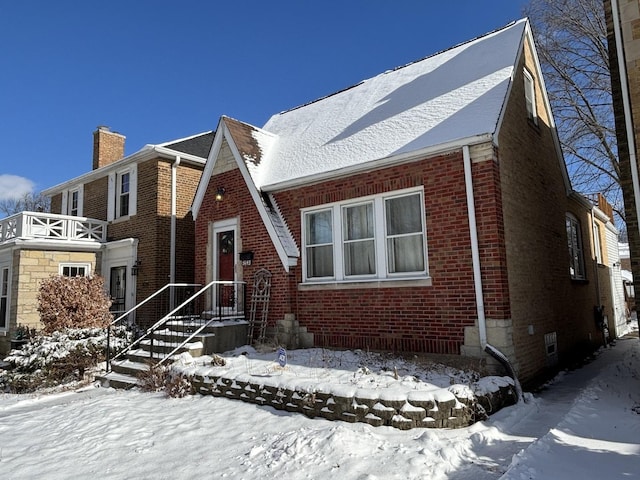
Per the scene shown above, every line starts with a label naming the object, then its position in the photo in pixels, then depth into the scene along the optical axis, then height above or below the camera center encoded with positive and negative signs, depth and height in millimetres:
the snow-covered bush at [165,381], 8062 -1713
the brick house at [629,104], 5961 +2597
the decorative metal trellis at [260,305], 10672 -369
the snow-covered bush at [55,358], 9953 -1467
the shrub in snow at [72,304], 11016 -206
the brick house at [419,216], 7965 +1591
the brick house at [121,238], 15414 +2143
